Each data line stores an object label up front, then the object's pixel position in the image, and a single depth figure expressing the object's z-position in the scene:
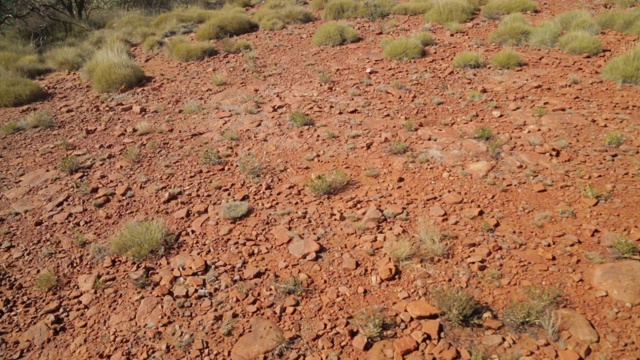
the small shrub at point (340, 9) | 11.02
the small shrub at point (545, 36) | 7.78
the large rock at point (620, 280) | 3.05
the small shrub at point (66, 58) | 9.30
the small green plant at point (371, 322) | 3.04
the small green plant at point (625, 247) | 3.39
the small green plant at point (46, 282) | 3.75
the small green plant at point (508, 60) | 7.14
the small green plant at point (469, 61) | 7.29
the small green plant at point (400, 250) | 3.63
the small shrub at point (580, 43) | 7.21
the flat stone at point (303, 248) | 3.86
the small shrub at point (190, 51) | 9.03
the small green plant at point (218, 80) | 7.66
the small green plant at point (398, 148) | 5.15
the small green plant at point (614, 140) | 4.76
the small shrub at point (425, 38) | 8.32
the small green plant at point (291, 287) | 3.48
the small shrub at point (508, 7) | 9.92
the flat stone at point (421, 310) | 3.14
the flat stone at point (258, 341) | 3.02
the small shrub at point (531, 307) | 2.98
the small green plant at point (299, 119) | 6.00
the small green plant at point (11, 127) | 6.60
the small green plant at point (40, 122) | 6.74
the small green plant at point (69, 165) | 5.41
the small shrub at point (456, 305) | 3.05
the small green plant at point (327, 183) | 4.58
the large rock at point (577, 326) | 2.83
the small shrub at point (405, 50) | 7.90
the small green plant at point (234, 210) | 4.38
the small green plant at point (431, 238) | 3.62
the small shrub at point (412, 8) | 10.58
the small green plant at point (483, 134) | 5.21
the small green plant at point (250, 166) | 5.09
